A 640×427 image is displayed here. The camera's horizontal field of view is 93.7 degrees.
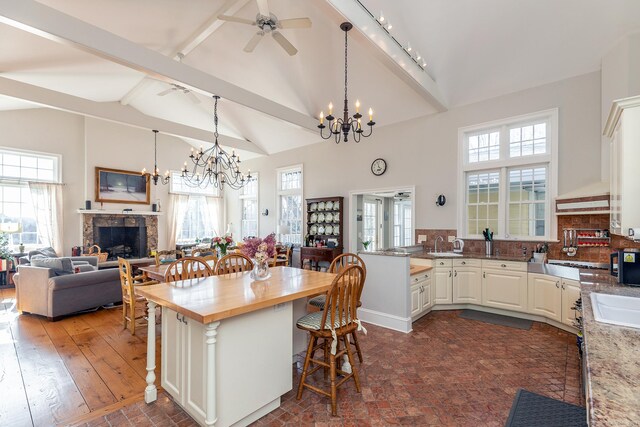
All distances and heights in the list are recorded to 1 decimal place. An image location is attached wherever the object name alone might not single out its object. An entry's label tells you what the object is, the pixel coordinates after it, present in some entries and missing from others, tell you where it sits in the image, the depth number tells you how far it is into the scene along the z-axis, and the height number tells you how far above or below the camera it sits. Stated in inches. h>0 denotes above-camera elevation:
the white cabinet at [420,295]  159.2 -45.2
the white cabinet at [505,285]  163.5 -40.3
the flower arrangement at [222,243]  191.1 -19.4
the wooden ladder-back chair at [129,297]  147.5 -42.9
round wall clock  242.6 +38.0
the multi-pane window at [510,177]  175.0 +22.8
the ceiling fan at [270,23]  141.3 +92.9
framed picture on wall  310.7 +28.3
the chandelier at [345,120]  124.2 +39.4
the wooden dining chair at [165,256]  187.9 -29.5
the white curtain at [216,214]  393.4 -1.5
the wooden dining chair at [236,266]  131.4 -24.0
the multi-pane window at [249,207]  362.9 +7.1
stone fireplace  303.4 -22.1
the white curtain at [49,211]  275.4 +1.6
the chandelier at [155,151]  349.1 +72.3
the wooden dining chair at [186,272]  111.8 -23.1
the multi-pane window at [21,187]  266.2 +23.1
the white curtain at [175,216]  354.9 -3.8
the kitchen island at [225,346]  75.0 -36.9
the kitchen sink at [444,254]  183.3 -26.0
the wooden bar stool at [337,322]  89.7 -35.2
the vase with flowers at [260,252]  106.0 -13.9
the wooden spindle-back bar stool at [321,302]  112.3 -36.0
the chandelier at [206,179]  376.2 +46.6
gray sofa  168.6 -45.7
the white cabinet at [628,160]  75.3 +13.5
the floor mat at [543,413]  82.1 -57.9
